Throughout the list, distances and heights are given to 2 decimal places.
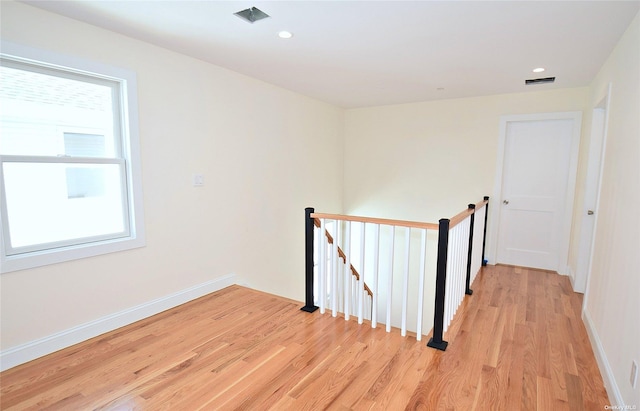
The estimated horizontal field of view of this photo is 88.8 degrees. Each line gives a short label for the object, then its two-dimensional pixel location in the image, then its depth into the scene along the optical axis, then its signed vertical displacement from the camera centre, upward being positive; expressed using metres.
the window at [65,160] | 2.18 +0.06
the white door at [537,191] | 4.27 -0.25
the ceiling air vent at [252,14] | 2.17 +1.05
